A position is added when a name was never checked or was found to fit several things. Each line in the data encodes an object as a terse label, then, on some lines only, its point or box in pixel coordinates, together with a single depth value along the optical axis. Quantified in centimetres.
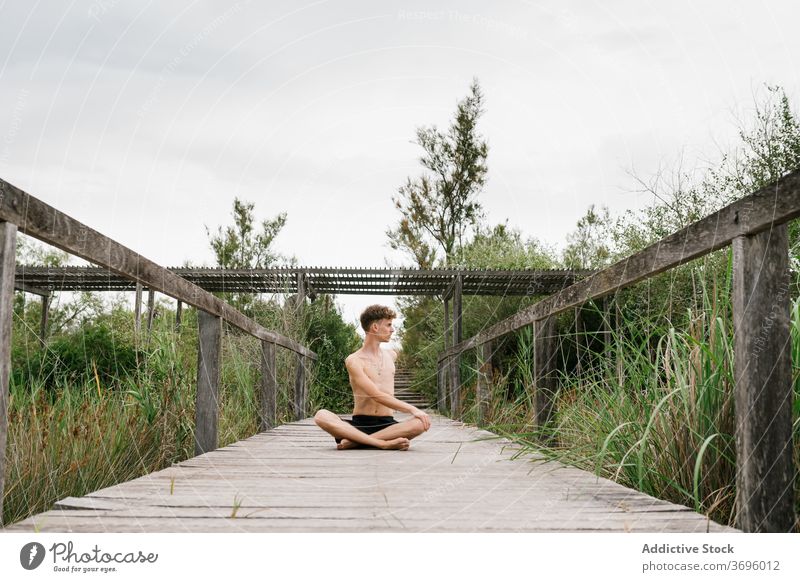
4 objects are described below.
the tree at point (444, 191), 1839
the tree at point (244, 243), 1535
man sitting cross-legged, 424
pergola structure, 1215
